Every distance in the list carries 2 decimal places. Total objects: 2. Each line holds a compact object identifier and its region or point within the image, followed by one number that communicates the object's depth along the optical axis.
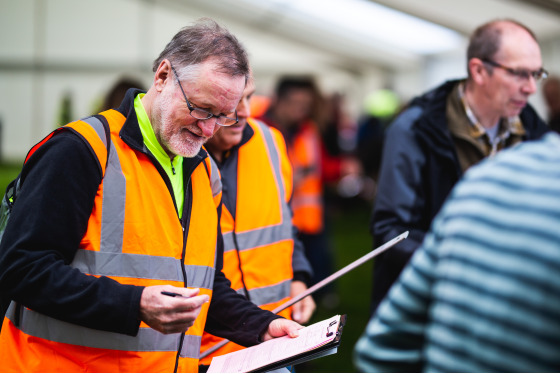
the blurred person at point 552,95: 5.13
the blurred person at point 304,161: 5.45
